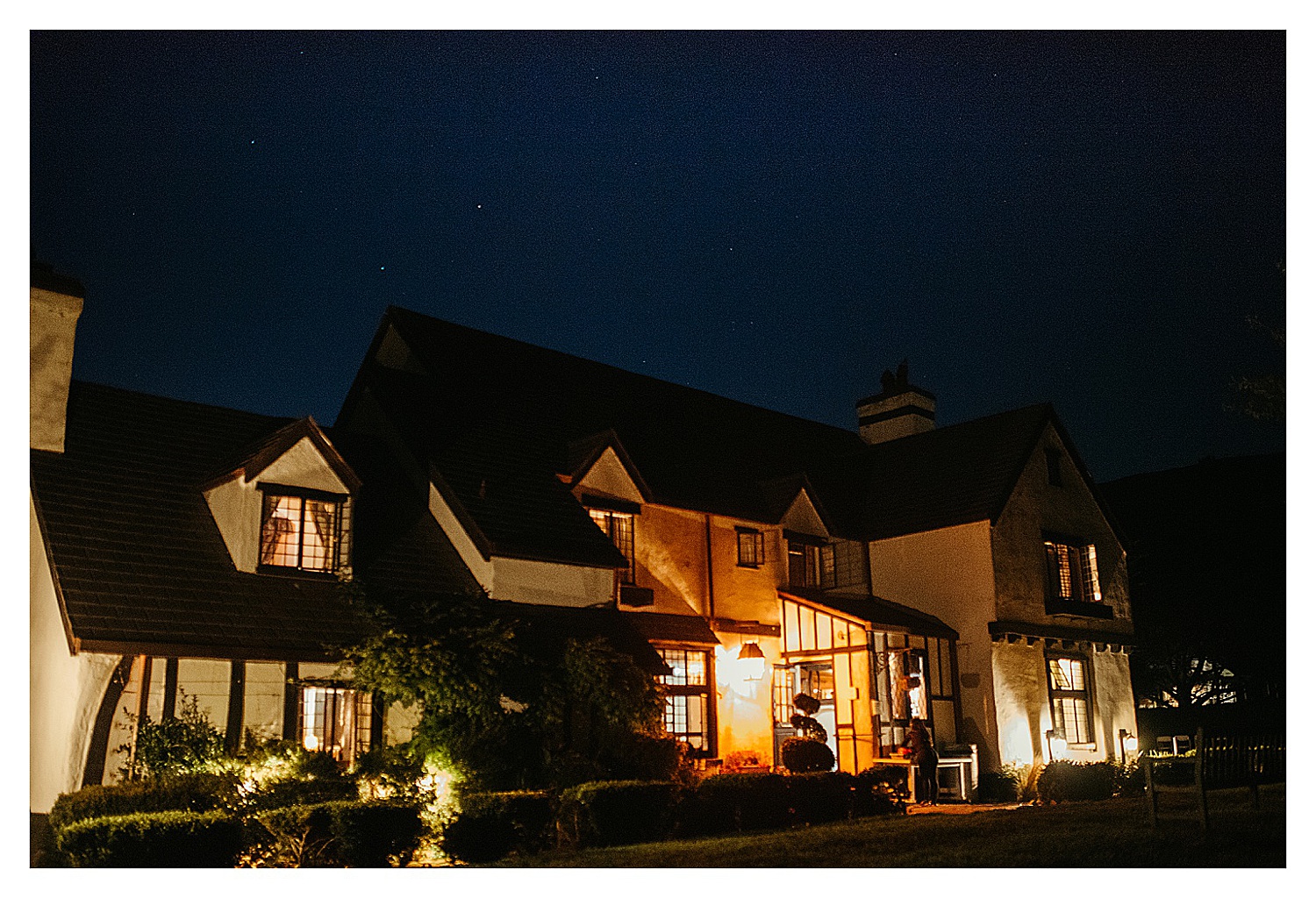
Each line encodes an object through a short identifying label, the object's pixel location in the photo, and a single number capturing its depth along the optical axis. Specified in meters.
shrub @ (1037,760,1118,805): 20.72
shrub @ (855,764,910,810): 17.58
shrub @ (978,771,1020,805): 21.75
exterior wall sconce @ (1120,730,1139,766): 24.86
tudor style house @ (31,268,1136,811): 15.03
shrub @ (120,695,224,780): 13.83
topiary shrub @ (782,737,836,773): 19.11
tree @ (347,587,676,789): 15.04
